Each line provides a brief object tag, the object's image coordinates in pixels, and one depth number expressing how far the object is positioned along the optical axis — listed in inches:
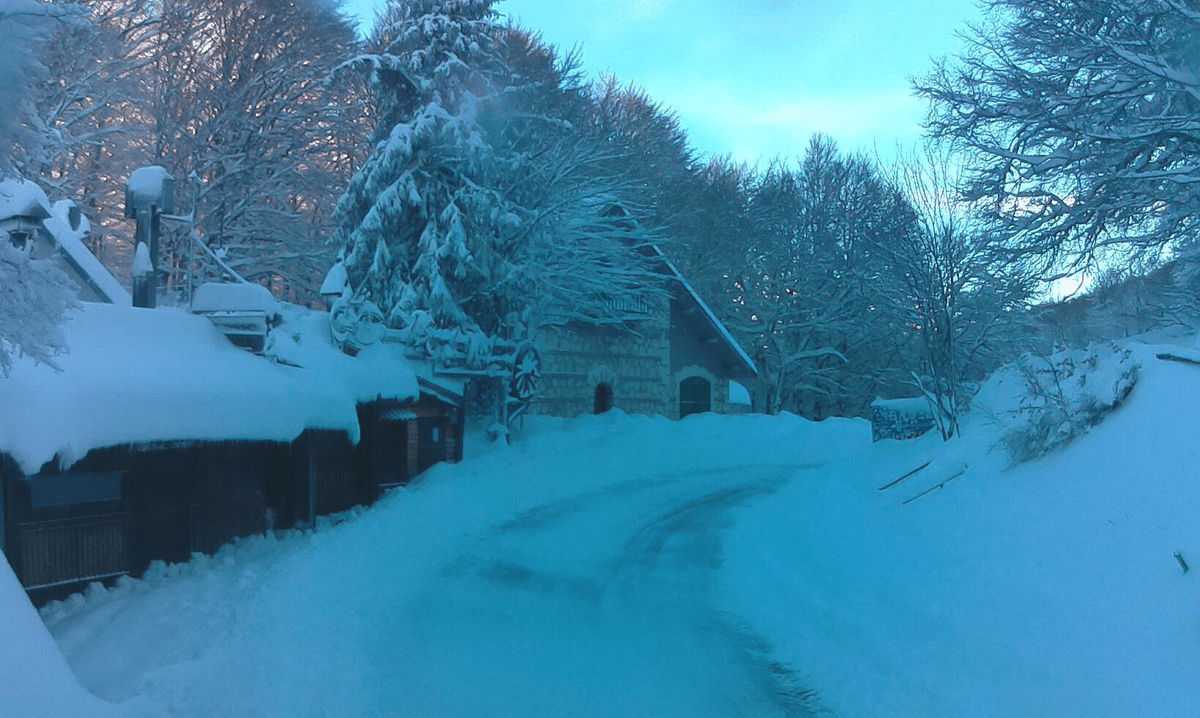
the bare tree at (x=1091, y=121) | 478.3
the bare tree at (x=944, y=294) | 673.0
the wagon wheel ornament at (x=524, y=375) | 986.7
